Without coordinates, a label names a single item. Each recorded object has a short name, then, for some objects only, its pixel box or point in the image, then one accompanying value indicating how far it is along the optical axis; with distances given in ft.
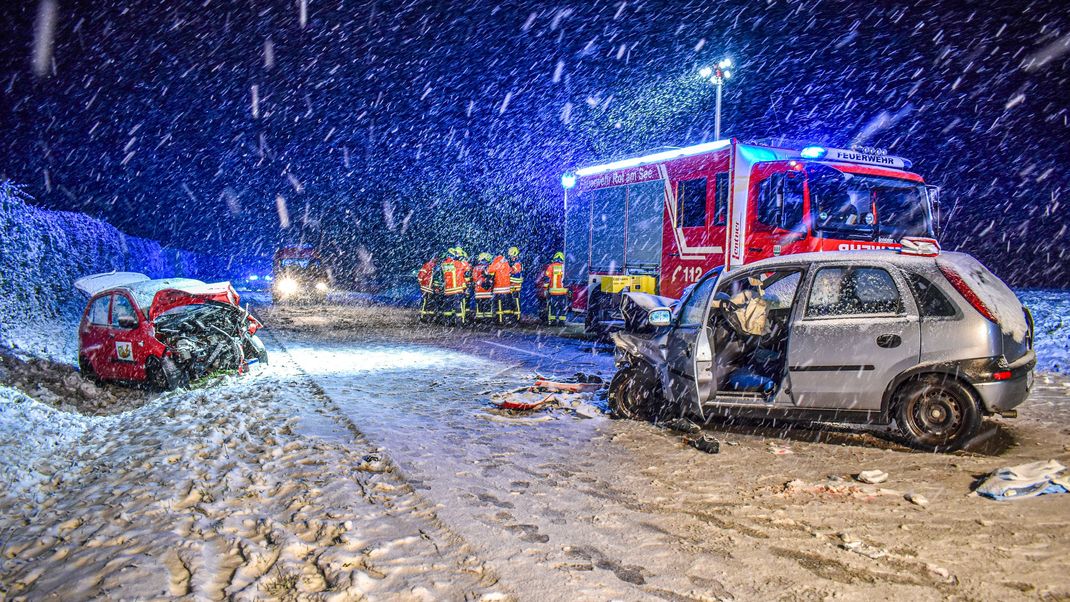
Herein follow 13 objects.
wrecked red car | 29.86
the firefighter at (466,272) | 61.36
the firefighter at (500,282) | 58.95
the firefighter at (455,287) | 60.59
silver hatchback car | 17.13
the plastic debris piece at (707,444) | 18.48
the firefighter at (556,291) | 56.44
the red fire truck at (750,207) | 31.91
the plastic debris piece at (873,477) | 15.75
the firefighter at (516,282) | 60.54
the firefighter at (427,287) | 63.41
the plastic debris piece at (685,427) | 20.88
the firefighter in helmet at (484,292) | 60.64
